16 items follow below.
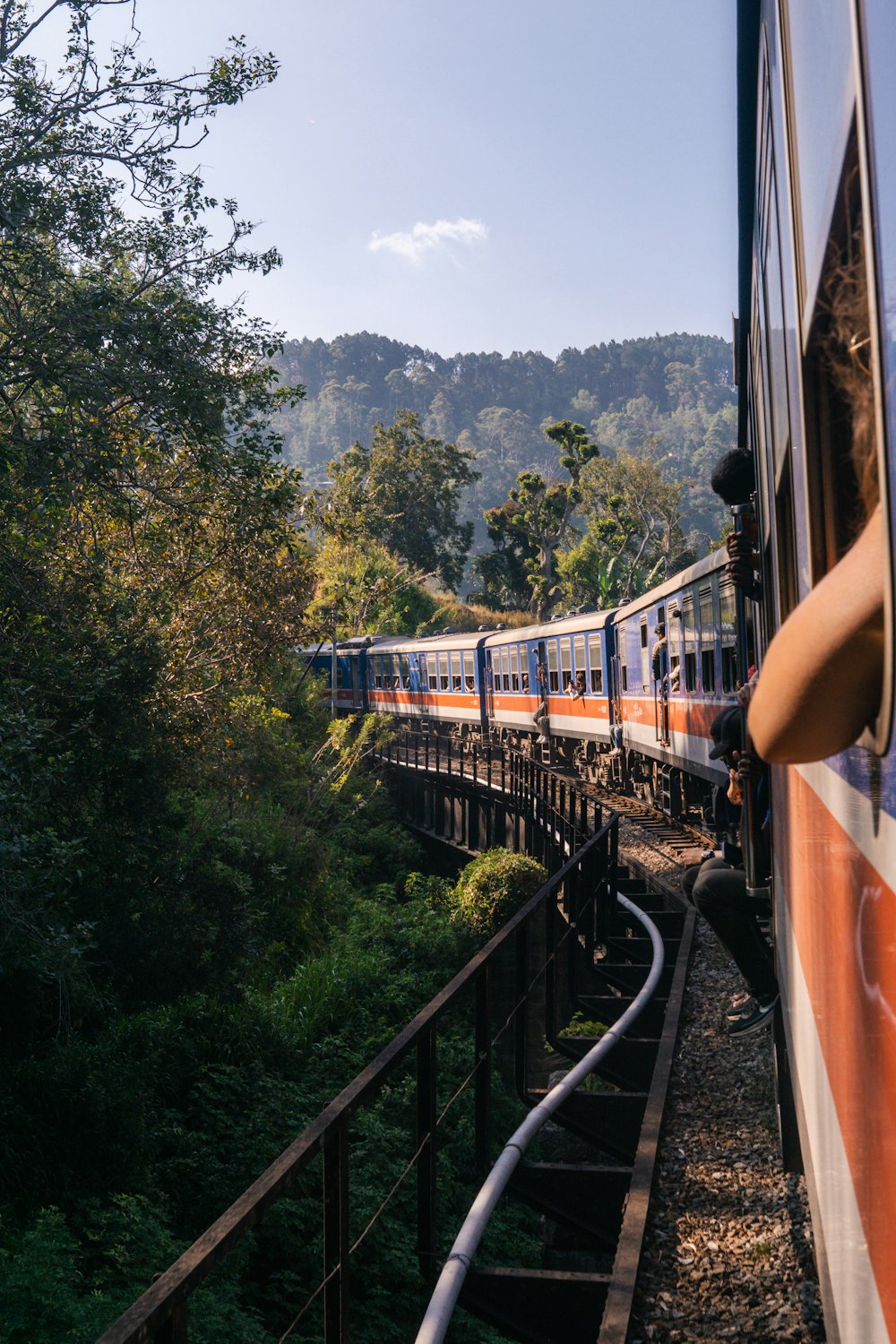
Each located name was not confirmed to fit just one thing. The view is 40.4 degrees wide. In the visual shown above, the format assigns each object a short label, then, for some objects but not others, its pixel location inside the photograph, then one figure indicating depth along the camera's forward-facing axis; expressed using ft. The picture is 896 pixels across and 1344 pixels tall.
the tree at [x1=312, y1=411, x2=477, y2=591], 225.97
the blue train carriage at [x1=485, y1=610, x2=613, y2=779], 75.00
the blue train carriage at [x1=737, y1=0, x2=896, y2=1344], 2.98
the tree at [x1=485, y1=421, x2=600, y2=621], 197.47
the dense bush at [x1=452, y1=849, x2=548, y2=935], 60.59
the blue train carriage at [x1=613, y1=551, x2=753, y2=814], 40.32
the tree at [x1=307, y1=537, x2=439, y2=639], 106.63
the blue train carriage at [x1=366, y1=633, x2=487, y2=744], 109.60
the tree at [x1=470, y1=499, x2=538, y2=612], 214.69
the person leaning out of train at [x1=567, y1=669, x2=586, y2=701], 77.87
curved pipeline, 12.44
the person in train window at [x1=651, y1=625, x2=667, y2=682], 54.54
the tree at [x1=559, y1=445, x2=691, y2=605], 206.69
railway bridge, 10.29
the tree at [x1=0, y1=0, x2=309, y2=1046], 36.73
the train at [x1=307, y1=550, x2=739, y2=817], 44.14
